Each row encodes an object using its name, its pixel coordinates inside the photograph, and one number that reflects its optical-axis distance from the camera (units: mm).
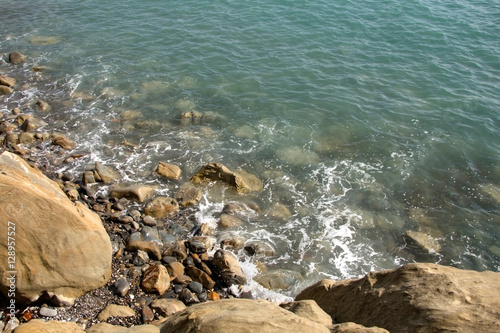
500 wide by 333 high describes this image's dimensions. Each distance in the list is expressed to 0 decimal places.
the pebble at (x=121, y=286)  11250
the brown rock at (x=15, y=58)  27125
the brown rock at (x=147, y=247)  12945
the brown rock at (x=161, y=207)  15070
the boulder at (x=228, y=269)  12430
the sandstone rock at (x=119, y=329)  8078
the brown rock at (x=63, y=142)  18844
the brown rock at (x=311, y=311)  8180
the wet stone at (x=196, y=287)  11891
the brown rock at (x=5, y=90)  23281
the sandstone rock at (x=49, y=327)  7545
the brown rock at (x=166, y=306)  10798
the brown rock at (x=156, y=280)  11539
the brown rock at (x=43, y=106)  21850
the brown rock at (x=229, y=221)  15047
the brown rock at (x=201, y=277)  12188
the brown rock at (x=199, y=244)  13492
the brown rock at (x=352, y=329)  7141
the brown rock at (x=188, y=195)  15895
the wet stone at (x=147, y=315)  10492
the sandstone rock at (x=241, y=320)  6785
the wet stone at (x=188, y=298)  11453
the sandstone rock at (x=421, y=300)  7316
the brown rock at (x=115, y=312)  10328
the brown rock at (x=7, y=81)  23688
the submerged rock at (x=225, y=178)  16906
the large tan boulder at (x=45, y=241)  9898
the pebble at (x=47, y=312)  10053
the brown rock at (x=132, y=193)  15750
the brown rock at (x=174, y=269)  12352
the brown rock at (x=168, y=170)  17438
